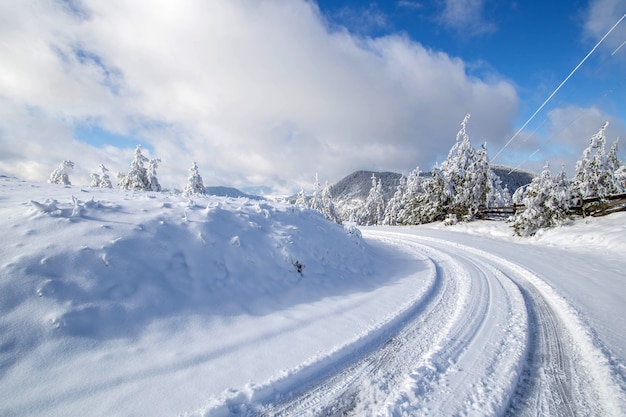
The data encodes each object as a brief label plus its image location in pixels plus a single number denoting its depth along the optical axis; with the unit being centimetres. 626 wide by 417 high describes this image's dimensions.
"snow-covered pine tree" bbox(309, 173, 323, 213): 3925
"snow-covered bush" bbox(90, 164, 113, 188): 2736
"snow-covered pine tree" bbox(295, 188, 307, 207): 4009
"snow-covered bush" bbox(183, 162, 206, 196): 2816
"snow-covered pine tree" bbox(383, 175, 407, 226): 4253
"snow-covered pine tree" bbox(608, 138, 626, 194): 2036
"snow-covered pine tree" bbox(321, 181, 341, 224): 4038
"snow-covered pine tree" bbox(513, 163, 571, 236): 1488
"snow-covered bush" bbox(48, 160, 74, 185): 2595
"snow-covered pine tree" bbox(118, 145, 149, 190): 2560
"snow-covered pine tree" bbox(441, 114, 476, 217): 2198
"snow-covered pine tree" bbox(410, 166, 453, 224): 2402
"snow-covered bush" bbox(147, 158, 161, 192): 2669
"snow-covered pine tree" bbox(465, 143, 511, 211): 2156
